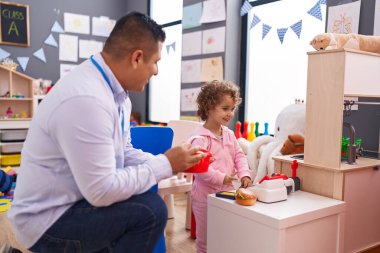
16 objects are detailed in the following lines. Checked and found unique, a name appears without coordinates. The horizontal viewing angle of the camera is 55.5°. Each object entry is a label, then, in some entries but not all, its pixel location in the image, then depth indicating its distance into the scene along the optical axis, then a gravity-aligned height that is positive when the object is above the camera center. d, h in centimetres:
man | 92 -17
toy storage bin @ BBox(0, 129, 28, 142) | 357 -32
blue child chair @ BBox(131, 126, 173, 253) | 182 -16
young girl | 166 -18
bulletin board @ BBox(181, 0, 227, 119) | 297 +53
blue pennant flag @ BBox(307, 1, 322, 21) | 235 +65
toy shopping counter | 123 -42
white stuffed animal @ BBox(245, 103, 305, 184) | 208 -20
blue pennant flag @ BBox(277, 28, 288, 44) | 263 +56
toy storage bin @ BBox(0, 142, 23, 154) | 355 -44
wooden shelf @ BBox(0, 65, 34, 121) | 367 +12
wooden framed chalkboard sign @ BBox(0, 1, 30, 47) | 372 +83
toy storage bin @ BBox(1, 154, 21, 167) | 354 -56
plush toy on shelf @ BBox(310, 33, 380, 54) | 161 +32
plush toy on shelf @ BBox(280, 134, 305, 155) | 192 -19
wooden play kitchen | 147 -15
